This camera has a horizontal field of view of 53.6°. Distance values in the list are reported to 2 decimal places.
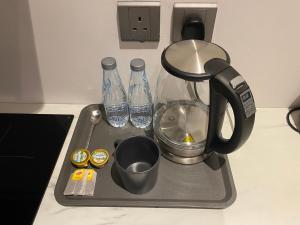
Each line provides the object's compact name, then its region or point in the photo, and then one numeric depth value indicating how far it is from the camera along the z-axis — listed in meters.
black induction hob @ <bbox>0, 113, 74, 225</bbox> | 0.61
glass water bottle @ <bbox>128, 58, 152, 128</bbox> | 0.74
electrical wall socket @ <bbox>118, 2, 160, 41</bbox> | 0.64
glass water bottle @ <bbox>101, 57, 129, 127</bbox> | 0.72
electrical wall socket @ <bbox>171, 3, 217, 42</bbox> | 0.64
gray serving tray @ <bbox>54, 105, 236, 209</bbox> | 0.61
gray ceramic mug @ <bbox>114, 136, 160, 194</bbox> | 0.58
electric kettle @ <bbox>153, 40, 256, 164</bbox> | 0.50
